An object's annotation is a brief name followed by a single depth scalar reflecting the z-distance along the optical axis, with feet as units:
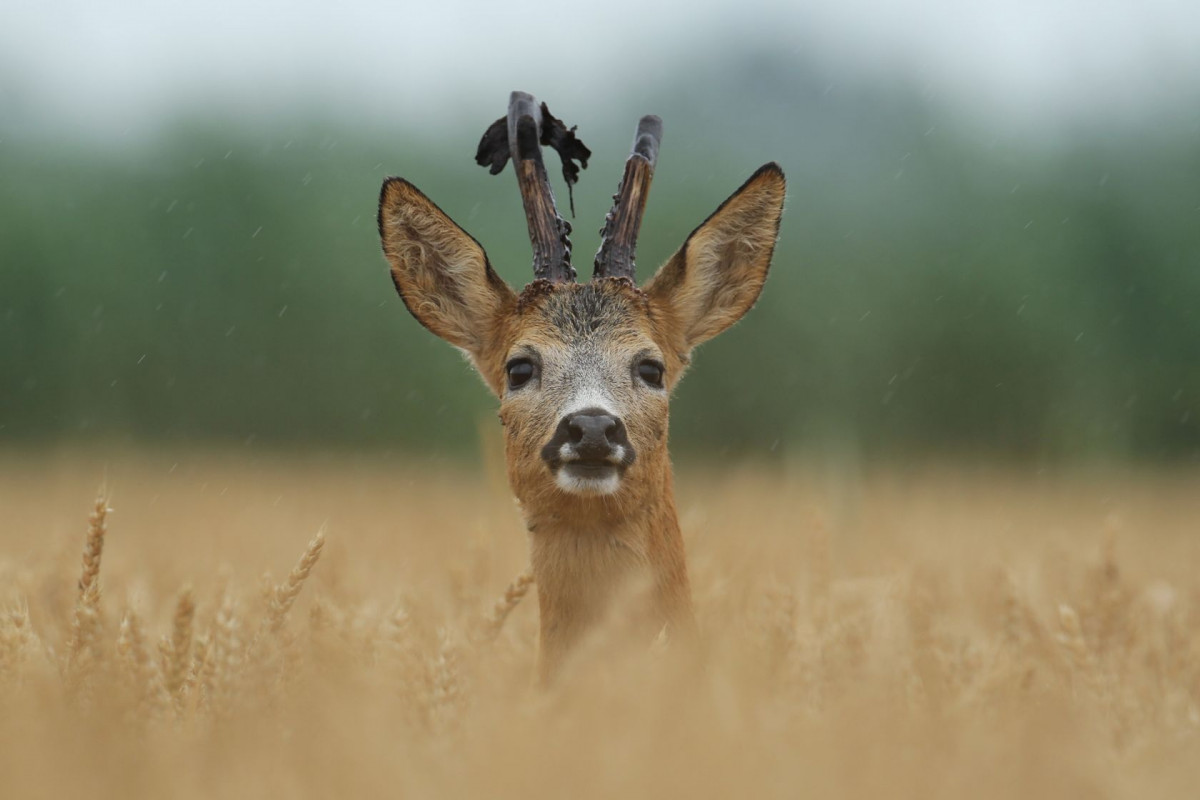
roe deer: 29.50
